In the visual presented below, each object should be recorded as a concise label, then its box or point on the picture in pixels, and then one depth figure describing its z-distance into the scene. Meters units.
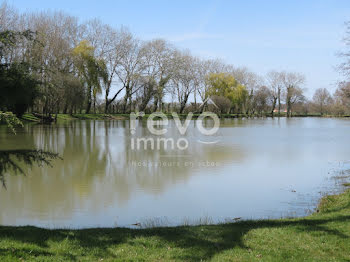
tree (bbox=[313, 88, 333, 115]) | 90.69
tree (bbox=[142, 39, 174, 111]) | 53.16
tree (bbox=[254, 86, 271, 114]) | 80.62
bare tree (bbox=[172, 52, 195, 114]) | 57.19
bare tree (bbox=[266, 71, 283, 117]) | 80.00
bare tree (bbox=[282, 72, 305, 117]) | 78.44
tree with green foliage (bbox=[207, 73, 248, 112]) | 65.56
